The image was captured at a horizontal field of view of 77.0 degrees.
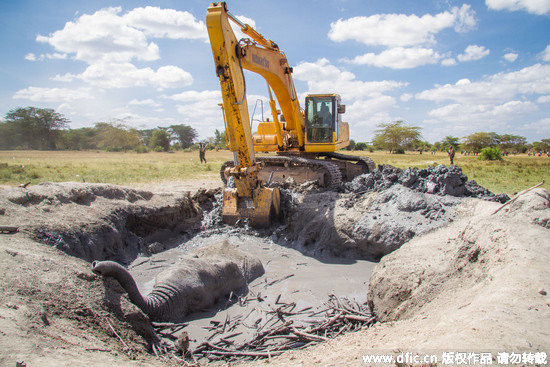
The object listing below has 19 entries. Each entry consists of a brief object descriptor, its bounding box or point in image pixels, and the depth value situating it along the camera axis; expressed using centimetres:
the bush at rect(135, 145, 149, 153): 4893
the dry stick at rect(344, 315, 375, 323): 384
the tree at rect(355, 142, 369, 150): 6262
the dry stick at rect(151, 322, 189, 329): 378
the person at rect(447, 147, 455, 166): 2220
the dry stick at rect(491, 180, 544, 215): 442
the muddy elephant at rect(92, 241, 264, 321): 379
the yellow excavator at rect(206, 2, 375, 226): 658
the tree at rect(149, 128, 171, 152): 5725
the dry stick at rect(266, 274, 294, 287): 514
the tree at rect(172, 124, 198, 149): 6269
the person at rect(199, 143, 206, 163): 2488
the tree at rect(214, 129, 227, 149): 5427
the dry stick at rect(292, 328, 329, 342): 339
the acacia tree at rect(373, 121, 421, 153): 5181
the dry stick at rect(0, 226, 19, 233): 445
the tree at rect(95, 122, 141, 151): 5253
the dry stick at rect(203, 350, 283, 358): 322
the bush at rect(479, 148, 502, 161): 2541
